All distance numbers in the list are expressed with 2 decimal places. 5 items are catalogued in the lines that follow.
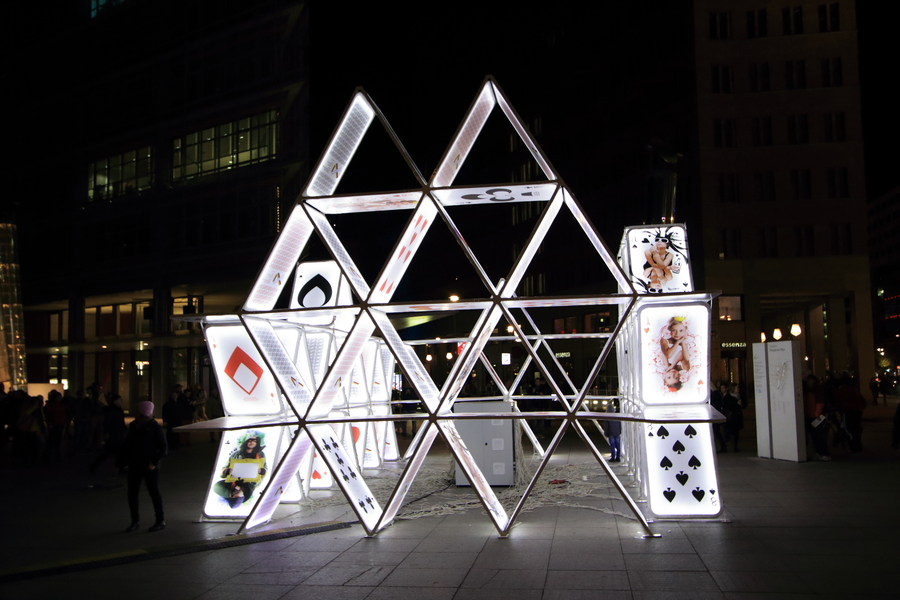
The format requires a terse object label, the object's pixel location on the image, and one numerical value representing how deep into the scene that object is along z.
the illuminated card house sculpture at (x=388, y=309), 9.08
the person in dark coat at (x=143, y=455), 10.01
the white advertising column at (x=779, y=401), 15.45
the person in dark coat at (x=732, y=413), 17.69
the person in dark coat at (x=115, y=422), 16.97
